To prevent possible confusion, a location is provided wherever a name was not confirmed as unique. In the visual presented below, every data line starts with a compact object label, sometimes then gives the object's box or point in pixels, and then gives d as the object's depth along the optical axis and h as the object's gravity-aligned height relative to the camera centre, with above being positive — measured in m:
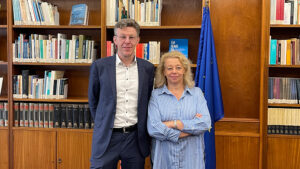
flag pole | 2.86 +0.73
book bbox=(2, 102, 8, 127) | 3.24 -0.45
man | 2.07 -0.22
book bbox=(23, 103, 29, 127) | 3.22 -0.44
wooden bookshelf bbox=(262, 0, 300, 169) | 2.92 -0.67
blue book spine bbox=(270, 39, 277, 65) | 2.96 +0.26
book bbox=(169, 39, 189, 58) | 3.09 +0.34
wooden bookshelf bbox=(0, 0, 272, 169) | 3.05 -0.22
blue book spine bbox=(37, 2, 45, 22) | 3.13 +0.71
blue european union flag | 2.82 -0.06
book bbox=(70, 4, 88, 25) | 3.14 +0.67
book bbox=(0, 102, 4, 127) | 3.25 -0.43
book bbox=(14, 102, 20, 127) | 3.22 -0.41
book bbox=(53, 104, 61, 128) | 3.20 -0.43
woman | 1.97 -0.31
